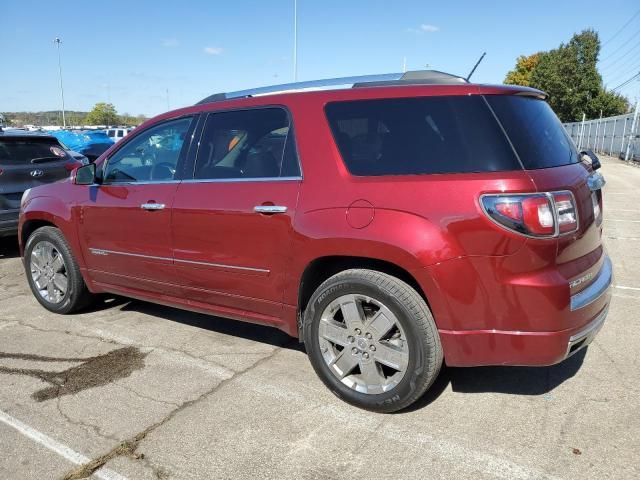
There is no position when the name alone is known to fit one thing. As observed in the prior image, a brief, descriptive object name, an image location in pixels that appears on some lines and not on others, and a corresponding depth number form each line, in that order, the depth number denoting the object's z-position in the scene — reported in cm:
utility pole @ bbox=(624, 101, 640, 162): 2681
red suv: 268
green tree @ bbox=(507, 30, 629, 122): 5512
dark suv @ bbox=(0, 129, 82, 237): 729
